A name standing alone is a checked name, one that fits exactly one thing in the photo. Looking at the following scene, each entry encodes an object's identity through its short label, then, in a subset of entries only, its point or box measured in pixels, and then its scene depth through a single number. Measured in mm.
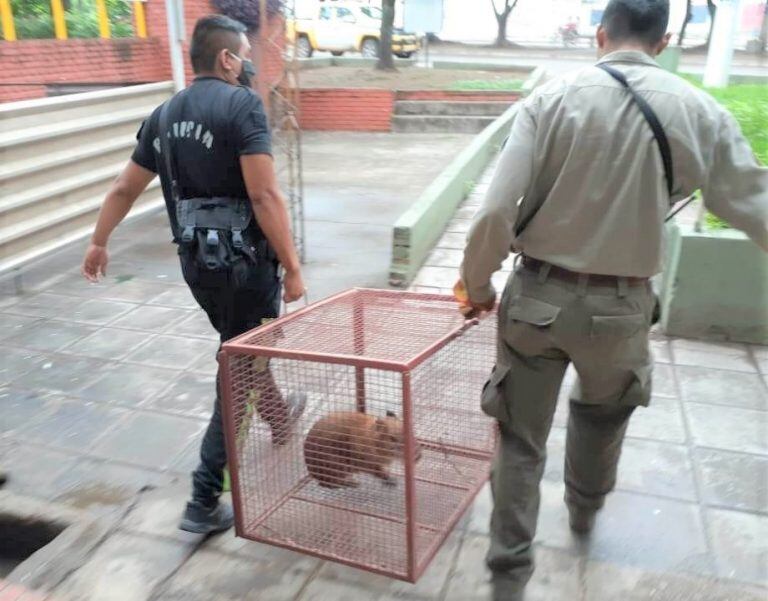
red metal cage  2520
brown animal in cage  2514
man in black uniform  2637
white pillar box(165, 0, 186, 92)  7773
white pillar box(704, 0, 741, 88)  11633
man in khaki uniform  2086
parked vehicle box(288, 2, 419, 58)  25016
